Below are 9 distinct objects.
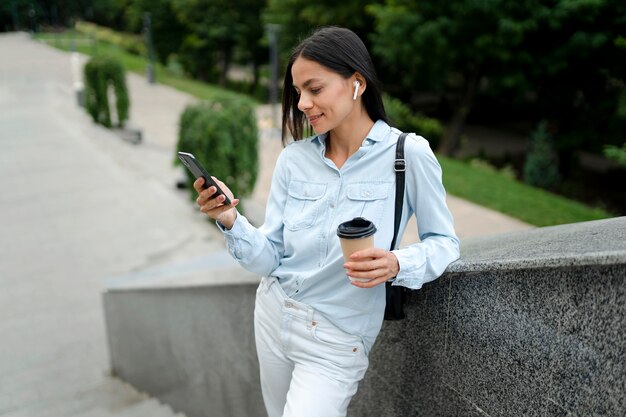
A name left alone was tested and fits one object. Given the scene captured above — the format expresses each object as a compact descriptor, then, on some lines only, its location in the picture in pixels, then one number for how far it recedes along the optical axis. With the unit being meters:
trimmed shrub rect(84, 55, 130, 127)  14.31
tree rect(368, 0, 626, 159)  12.19
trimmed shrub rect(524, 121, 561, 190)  13.57
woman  1.73
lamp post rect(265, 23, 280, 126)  15.84
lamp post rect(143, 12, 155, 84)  24.48
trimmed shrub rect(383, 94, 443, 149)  15.67
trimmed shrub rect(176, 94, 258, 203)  7.73
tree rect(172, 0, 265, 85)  27.38
